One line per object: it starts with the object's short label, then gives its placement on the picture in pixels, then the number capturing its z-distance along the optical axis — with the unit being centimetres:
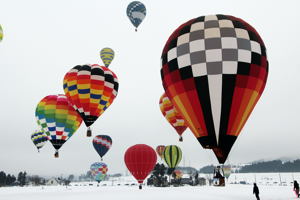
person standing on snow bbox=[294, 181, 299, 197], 2194
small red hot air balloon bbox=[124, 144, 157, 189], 3941
